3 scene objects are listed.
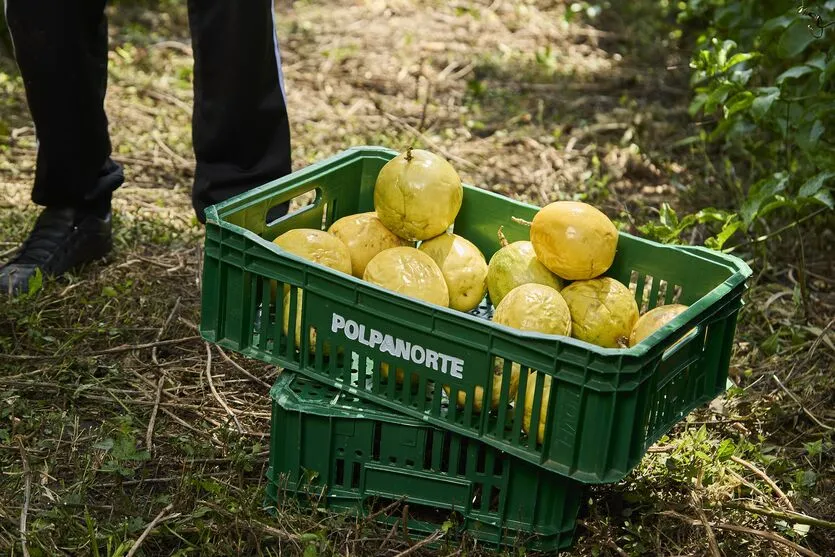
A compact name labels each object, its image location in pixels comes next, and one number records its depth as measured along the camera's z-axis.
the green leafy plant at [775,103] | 3.30
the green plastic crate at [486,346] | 2.15
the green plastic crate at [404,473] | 2.38
